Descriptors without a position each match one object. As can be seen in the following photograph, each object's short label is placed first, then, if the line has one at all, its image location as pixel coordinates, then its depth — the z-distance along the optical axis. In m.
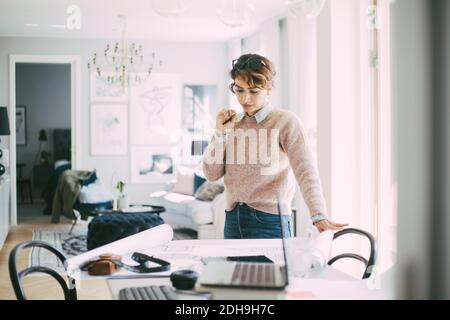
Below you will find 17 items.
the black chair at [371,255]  1.66
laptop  1.11
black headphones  1.32
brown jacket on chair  5.15
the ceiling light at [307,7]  2.99
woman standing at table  1.69
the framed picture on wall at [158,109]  5.24
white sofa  4.89
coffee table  4.72
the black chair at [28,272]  1.24
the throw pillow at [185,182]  5.54
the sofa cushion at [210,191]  5.23
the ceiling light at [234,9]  4.21
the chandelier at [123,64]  4.22
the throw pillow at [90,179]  5.00
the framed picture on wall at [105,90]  4.30
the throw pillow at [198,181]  5.53
